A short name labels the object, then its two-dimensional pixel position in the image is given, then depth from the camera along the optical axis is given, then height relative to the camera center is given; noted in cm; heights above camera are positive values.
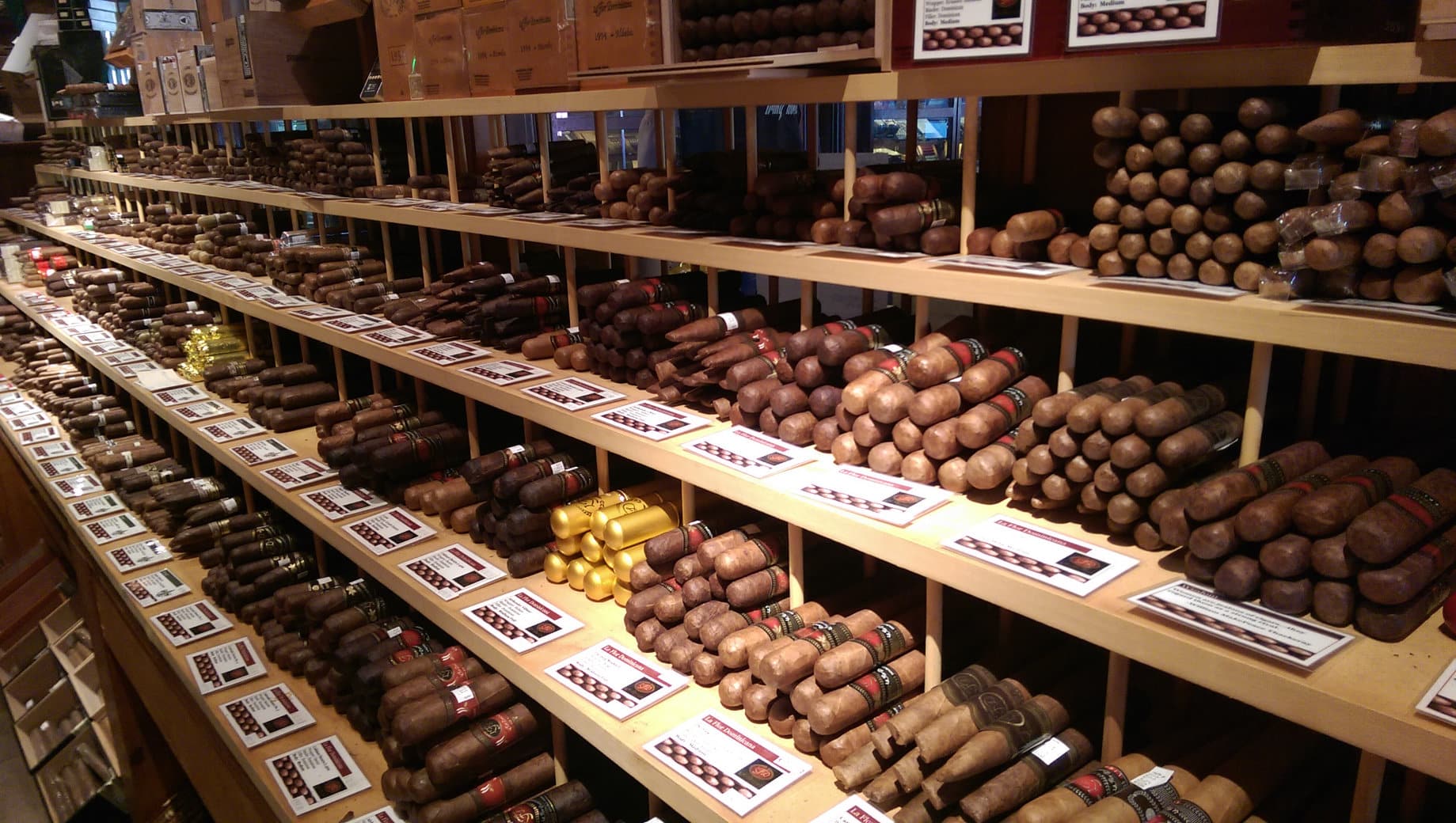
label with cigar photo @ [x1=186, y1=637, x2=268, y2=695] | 315 -168
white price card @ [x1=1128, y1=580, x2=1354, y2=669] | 125 -65
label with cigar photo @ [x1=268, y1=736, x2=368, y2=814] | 254 -165
